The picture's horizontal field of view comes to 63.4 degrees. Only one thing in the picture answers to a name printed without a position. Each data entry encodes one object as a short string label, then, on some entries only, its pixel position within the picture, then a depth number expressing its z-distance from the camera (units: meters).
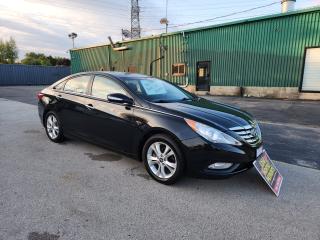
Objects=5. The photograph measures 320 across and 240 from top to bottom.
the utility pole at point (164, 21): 28.34
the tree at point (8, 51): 55.59
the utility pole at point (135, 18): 44.47
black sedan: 3.08
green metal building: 12.53
